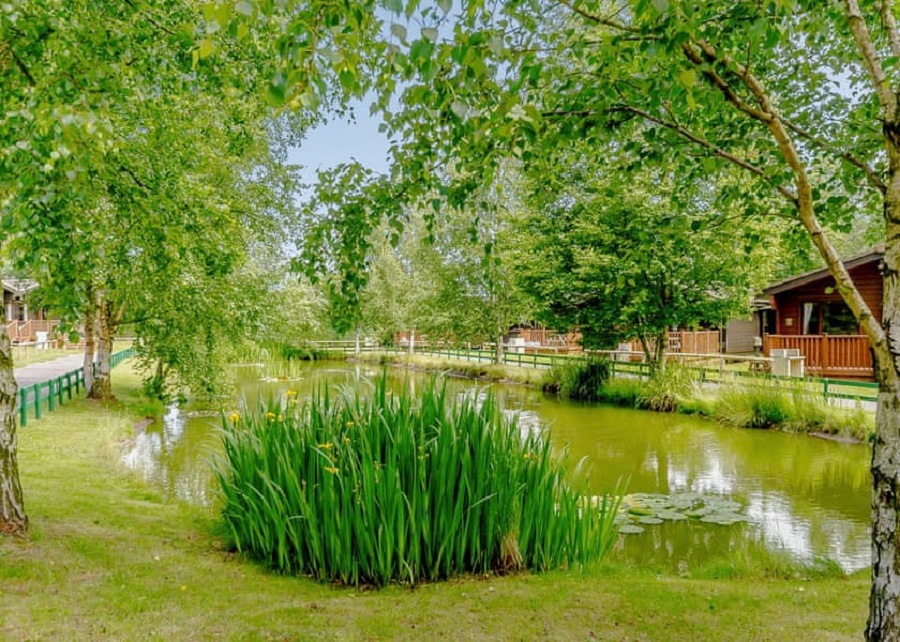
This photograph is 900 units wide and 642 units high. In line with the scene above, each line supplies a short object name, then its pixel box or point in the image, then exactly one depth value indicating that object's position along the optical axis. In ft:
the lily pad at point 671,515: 25.86
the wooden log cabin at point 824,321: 62.59
